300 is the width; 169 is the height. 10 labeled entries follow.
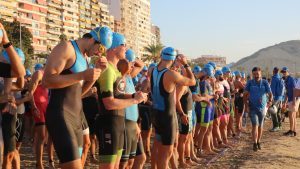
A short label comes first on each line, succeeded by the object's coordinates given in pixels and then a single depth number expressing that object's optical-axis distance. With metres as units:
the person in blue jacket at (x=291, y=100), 13.55
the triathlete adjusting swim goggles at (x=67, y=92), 3.92
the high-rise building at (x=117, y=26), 137.90
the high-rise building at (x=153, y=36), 184.50
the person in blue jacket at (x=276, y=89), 14.42
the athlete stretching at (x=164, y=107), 6.18
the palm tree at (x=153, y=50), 78.75
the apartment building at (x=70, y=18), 106.38
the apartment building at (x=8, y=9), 78.43
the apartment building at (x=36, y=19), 87.75
